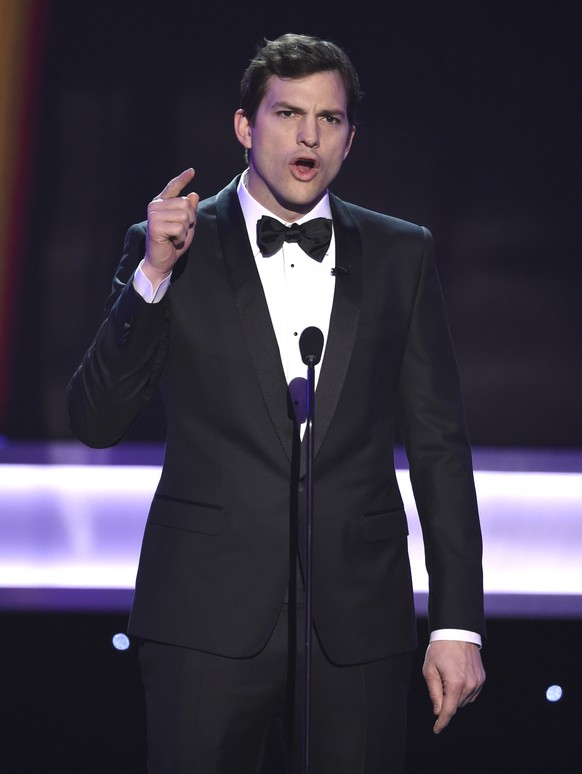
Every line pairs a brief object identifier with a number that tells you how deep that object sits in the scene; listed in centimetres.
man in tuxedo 1245
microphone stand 1226
